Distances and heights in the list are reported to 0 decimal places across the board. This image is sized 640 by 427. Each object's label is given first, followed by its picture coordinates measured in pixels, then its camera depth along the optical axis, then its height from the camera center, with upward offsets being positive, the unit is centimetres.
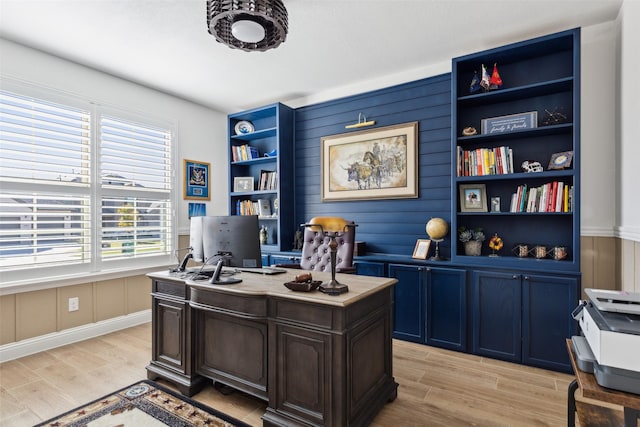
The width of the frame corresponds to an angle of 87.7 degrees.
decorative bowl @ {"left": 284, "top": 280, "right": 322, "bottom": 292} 190 -44
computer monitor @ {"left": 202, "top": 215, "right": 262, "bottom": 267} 229 -21
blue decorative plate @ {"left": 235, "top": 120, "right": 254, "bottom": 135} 470 +117
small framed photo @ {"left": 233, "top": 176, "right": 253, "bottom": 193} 466 +37
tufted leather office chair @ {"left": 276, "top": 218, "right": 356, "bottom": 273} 310 -41
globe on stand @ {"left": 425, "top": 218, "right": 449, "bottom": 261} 320 -19
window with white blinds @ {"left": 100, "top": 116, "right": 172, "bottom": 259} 361 +25
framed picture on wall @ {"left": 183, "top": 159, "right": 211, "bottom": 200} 445 +41
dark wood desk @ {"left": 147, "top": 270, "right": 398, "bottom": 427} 174 -81
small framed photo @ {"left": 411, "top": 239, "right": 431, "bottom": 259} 327 -38
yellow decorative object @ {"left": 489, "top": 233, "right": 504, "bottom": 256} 305 -30
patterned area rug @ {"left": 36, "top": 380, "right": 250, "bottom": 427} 199 -127
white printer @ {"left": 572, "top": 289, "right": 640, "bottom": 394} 95 -40
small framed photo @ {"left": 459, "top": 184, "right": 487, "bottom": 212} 312 +13
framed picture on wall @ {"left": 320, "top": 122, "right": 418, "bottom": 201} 359 +54
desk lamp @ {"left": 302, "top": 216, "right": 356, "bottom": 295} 191 -11
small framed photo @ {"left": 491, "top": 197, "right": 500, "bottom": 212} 307 +6
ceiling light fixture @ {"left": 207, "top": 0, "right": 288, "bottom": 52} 194 +117
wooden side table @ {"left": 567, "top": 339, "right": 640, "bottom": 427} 93 -53
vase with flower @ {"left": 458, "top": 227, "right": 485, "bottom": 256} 307 -27
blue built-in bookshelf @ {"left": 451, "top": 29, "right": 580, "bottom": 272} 271 +57
